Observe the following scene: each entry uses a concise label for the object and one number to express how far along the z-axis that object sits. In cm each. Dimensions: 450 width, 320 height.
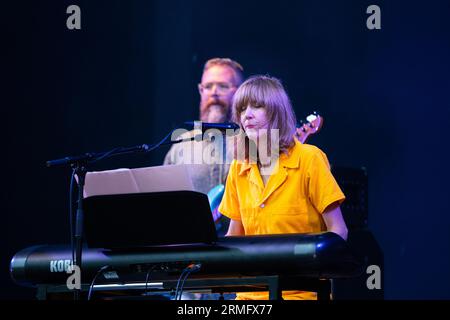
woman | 608
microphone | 553
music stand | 500
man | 1096
